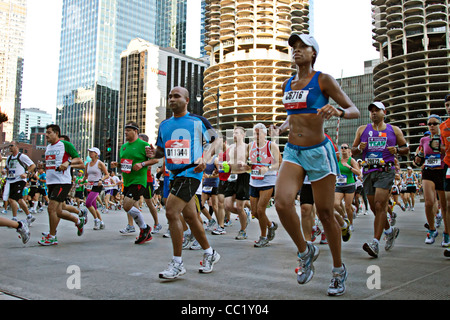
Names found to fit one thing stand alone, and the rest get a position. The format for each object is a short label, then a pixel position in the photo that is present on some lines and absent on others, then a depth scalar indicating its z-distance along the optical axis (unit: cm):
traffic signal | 3036
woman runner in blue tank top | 405
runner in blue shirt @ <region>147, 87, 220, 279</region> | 482
